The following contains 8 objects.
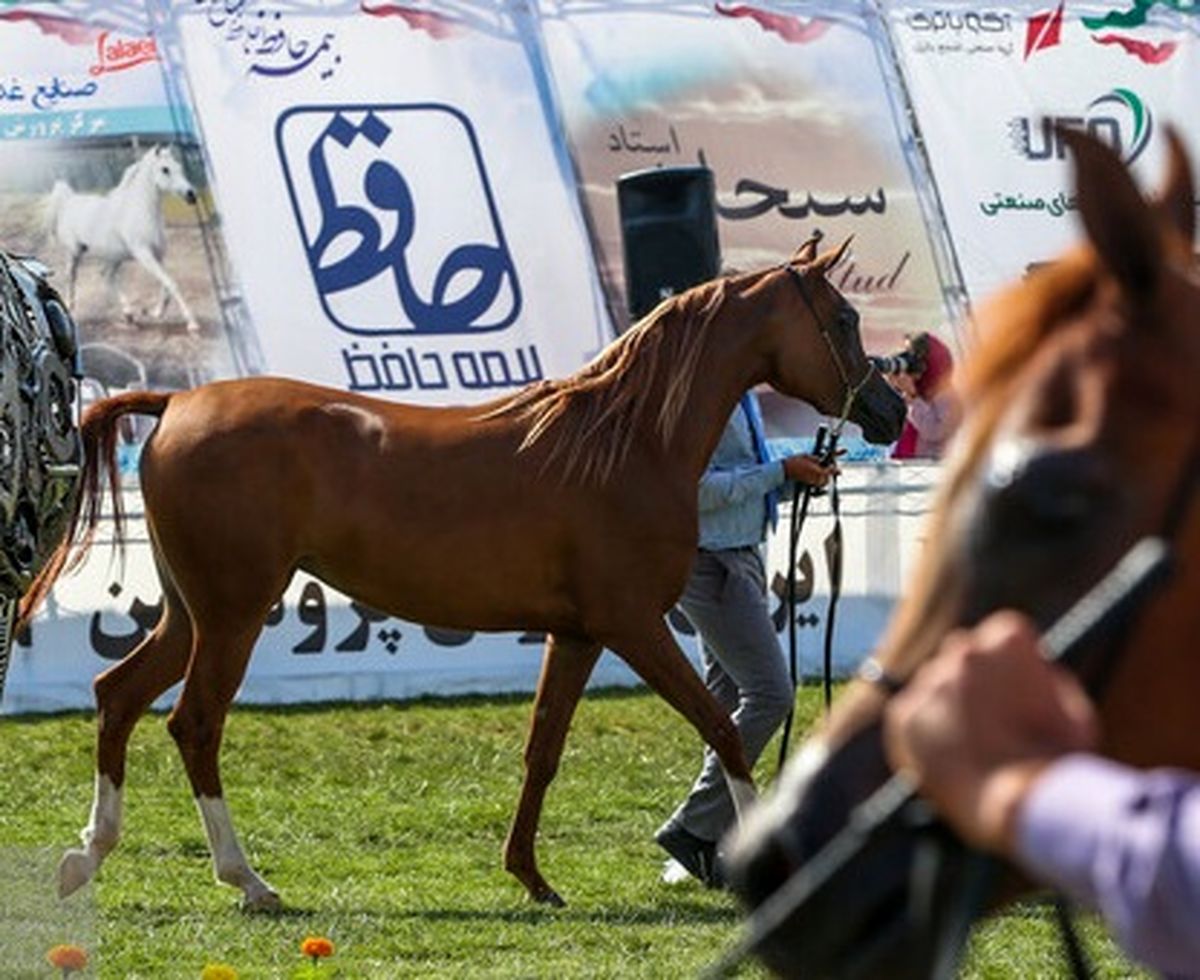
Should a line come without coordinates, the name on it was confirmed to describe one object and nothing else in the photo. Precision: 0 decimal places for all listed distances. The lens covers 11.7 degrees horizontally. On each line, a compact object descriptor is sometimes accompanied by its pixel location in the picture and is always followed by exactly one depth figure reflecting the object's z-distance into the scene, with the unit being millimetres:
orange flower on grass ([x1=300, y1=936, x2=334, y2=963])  13133
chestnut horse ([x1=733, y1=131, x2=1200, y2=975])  4414
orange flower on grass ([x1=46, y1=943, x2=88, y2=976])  10589
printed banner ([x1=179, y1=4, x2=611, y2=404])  32023
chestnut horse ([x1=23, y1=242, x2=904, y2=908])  18602
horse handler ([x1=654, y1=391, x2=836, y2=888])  18975
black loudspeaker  21473
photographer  27073
